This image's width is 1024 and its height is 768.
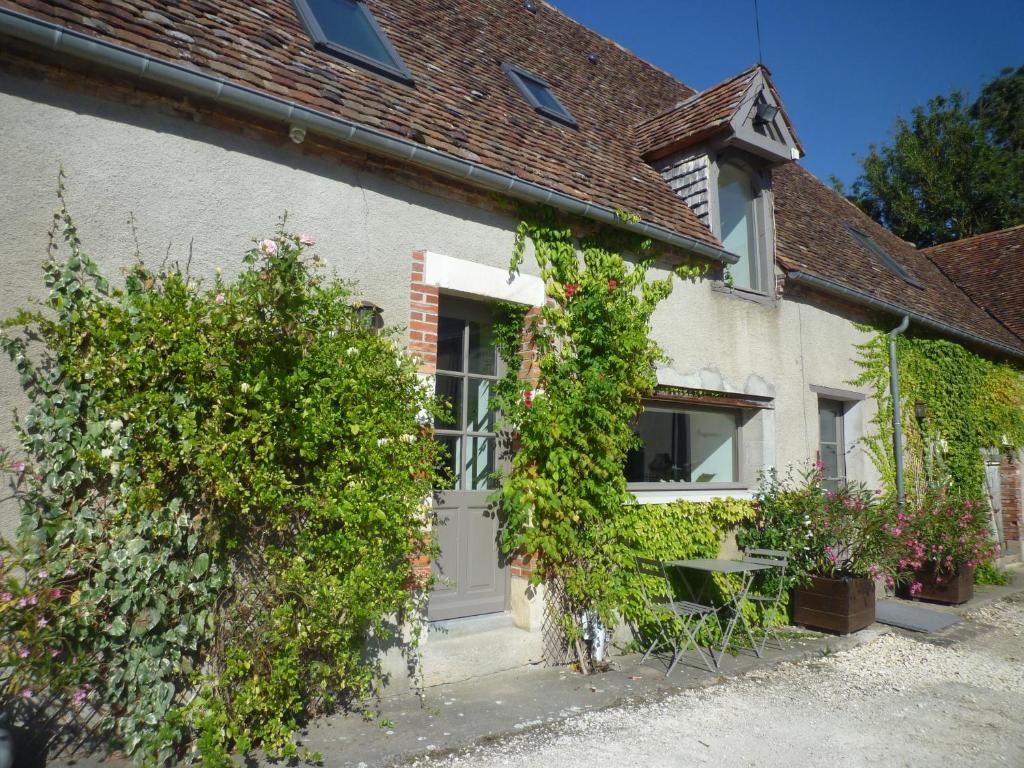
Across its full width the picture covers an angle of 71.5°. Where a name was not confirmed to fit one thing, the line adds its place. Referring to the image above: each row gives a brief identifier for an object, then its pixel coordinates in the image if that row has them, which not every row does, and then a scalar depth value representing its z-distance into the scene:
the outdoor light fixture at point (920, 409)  9.22
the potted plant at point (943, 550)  7.99
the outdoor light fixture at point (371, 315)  4.22
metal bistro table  5.27
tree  23.38
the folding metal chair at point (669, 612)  5.22
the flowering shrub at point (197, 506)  3.30
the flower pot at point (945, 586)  8.08
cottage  3.72
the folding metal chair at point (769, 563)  5.75
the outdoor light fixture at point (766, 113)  7.38
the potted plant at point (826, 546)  6.62
